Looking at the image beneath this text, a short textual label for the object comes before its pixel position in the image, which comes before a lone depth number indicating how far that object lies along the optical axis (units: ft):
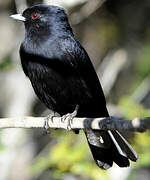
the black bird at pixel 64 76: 34.40
